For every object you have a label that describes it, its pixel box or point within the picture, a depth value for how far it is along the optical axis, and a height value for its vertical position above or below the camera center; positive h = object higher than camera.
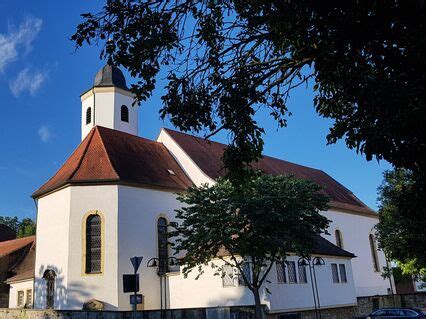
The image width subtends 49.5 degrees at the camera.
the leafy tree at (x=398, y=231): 19.49 +2.59
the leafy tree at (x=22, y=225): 64.22 +14.46
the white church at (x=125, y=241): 23.44 +3.70
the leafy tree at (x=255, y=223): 19.47 +3.30
